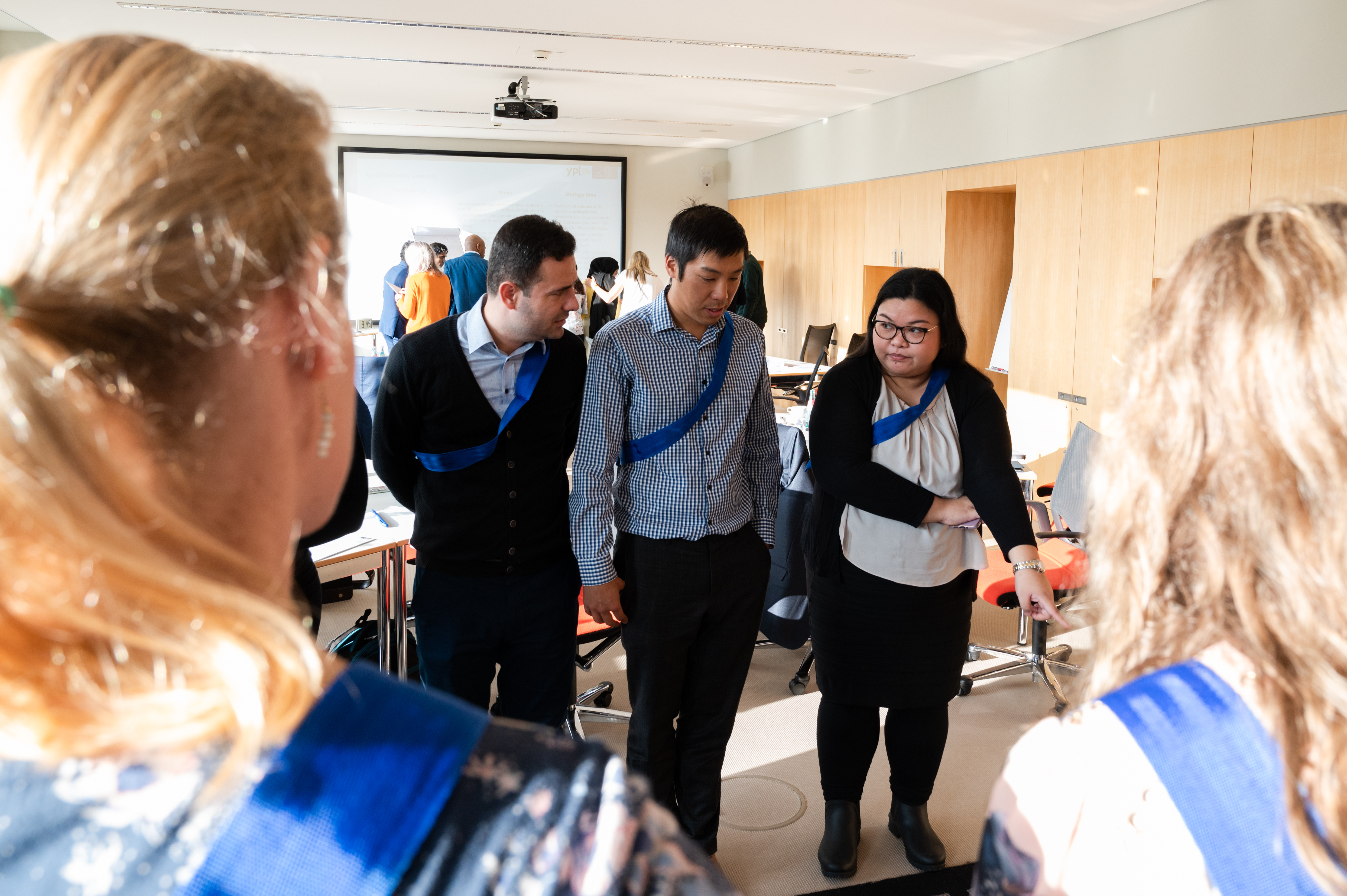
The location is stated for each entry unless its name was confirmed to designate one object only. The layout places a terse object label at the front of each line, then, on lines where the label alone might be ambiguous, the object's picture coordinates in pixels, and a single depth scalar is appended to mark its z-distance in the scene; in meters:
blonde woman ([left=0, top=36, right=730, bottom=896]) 0.39
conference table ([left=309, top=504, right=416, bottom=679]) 2.68
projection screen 11.24
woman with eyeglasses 2.27
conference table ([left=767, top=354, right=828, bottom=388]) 6.64
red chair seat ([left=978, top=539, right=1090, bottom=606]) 3.41
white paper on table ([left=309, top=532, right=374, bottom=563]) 2.62
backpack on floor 3.10
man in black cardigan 2.21
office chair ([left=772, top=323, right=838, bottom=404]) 8.89
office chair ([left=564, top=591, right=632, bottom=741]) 3.08
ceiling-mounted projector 7.54
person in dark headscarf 9.78
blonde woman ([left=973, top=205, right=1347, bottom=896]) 0.67
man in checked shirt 2.25
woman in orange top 7.39
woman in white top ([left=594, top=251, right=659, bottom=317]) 8.73
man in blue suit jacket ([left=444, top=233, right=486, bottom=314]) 7.02
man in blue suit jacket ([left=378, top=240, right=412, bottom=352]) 8.26
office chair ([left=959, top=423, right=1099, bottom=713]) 3.42
